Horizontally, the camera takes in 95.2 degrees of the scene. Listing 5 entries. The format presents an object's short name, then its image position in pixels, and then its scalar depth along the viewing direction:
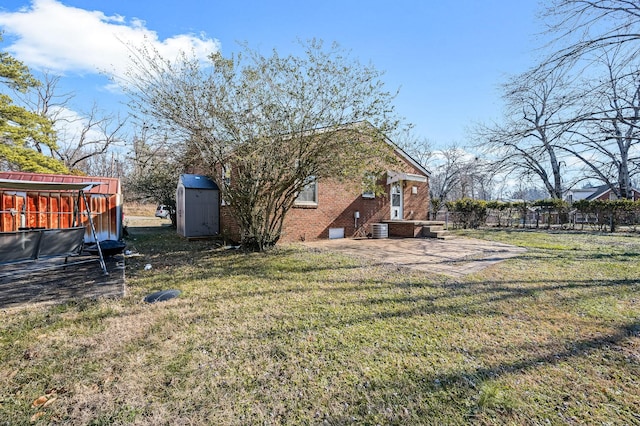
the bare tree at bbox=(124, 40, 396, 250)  6.71
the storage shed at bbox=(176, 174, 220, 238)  12.02
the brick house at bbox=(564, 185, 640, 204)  41.15
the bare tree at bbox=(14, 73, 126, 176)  23.28
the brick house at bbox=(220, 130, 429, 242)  10.94
